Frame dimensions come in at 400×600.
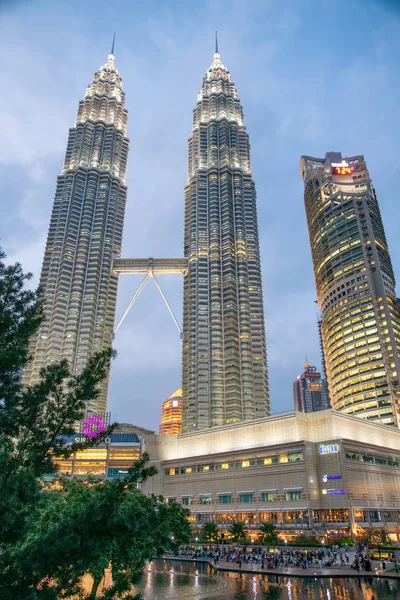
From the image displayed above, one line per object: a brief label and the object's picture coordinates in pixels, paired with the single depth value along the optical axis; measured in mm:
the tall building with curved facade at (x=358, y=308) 156375
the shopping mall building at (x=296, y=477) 81812
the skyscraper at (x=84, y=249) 152875
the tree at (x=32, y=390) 15750
